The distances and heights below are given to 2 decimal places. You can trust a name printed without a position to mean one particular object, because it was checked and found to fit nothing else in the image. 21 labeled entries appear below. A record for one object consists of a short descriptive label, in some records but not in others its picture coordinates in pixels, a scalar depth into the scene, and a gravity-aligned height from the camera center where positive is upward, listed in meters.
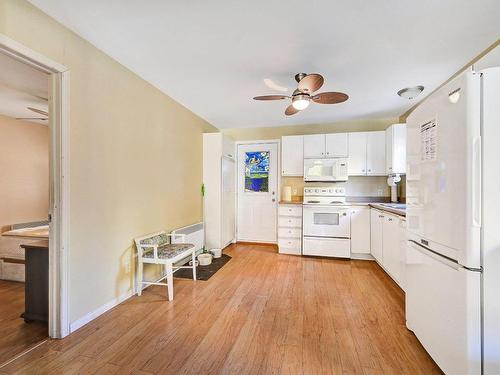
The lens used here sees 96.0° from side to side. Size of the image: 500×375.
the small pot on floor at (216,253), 3.73 -1.11
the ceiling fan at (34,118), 3.46 +1.05
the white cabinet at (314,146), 3.99 +0.73
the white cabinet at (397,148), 3.43 +0.60
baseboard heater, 3.23 -0.76
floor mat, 2.95 -1.18
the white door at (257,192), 4.66 -0.12
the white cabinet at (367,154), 3.80 +0.56
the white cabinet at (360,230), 3.59 -0.70
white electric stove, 3.65 -0.71
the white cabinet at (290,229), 3.92 -0.75
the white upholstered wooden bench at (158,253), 2.33 -0.74
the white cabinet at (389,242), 2.49 -0.71
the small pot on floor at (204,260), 3.37 -1.10
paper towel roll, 4.33 -0.13
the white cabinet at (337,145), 3.91 +0.72
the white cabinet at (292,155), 4.12 +0.58
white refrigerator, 1.12 -0.19
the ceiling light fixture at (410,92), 2.78 +1.19
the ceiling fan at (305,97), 2.30 +0.93
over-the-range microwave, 3.87 +0.30
